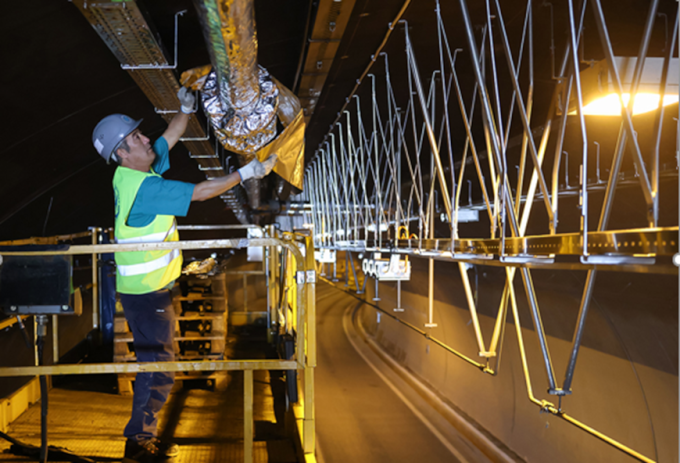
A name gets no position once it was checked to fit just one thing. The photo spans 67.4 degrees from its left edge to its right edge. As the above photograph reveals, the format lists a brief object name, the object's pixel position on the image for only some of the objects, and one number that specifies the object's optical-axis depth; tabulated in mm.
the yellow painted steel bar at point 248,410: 2801
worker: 2994
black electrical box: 2947
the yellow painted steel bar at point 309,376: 2939
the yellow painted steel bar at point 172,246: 2859
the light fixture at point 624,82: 3049
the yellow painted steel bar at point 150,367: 2730
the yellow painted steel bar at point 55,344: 4986
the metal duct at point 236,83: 2787
